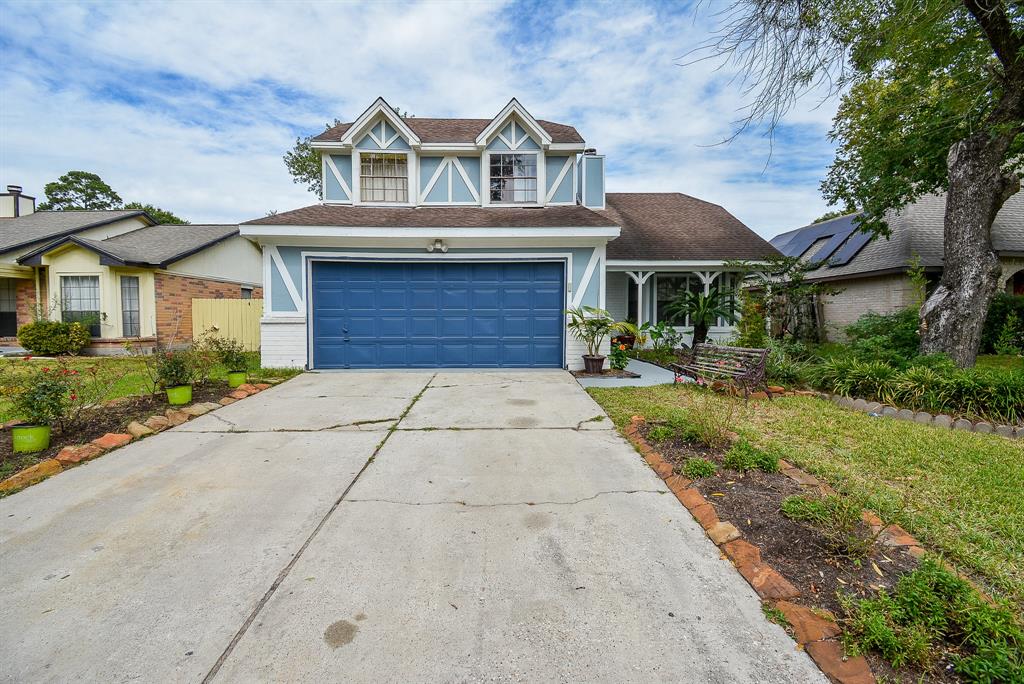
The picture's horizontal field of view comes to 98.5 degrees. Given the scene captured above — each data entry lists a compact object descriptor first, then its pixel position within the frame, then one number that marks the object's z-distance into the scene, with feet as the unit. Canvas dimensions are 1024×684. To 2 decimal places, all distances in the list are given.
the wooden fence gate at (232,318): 47.34
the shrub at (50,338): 41.63
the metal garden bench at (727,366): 23.18
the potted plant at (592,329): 30.78
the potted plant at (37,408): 14.76
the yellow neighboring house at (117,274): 43.86
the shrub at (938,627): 5.82
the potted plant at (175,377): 21.21
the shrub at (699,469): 12.16
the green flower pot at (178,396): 21.15
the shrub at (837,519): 8.27
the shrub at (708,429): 14.34
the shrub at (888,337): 26.05
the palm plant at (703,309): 38.19
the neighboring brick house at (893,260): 42.91
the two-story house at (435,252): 31.45
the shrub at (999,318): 38.32
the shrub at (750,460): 12.33
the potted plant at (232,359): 26.13
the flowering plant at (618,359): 31.58
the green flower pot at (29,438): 14.69
